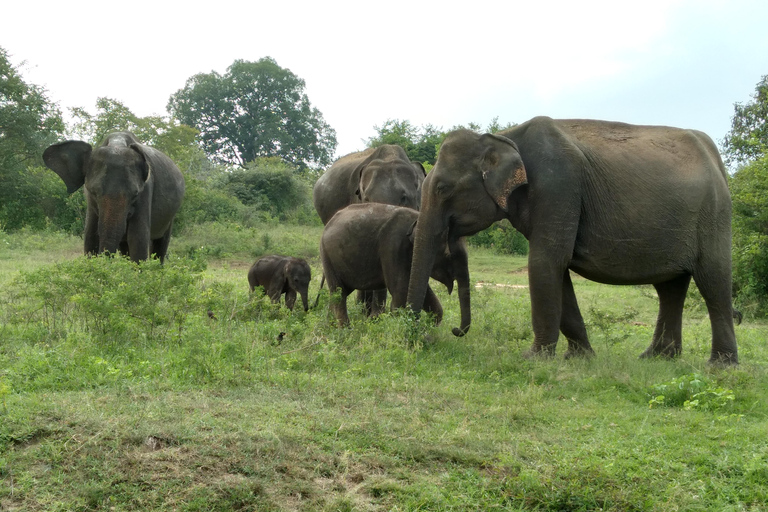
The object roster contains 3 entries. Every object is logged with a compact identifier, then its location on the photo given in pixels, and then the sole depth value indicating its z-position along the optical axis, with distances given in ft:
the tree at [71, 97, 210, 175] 124.47
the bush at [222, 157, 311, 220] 130.41
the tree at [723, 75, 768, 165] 111.86
